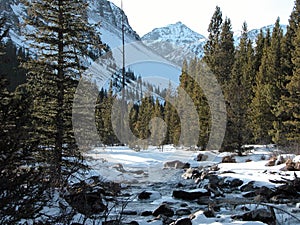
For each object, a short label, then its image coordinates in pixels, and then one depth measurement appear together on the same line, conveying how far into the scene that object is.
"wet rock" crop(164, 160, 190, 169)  22.18
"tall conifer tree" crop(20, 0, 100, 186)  11.20
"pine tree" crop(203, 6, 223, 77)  35.25
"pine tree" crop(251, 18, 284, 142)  25.02
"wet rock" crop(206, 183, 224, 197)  11.59
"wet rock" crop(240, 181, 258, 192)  12.05
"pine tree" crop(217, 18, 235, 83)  32.33
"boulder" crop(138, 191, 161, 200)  11.72
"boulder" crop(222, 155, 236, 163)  20.90
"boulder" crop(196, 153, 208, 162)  24.81
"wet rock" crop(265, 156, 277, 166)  16.25
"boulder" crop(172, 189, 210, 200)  11.36
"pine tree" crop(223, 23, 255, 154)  22.70
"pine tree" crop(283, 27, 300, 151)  19.90
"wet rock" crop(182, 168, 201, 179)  17.15
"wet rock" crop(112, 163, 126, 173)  18.63
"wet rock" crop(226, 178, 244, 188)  13.33
